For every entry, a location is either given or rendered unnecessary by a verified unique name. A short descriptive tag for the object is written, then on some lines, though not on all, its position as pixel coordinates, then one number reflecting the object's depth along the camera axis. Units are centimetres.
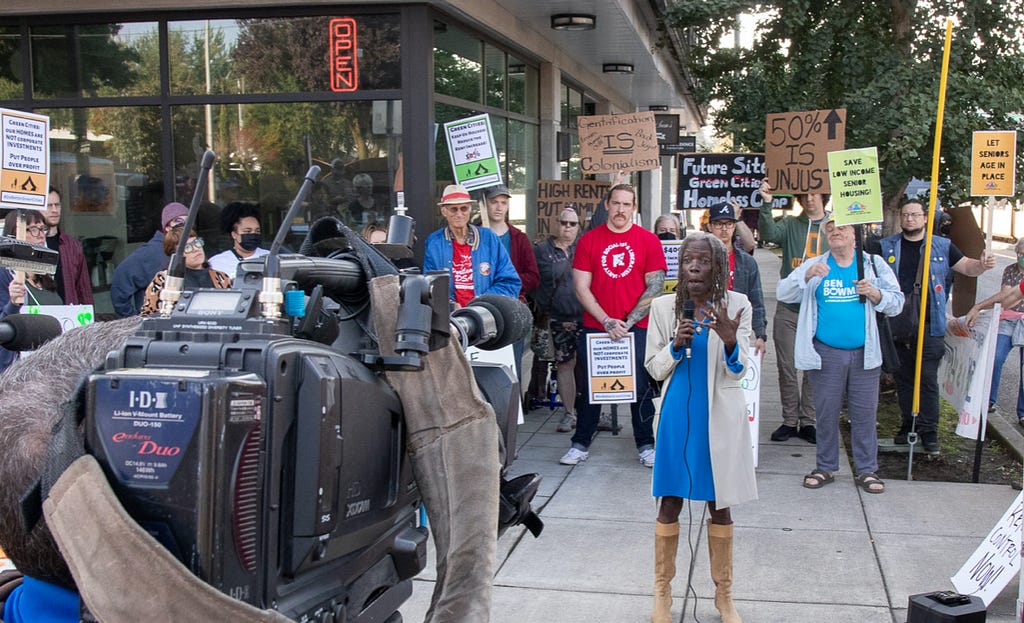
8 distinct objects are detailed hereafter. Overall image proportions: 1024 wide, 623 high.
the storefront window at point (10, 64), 838
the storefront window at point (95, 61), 820
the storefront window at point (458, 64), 836
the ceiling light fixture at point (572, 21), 1002
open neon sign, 789
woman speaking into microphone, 430
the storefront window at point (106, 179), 830
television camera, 117
